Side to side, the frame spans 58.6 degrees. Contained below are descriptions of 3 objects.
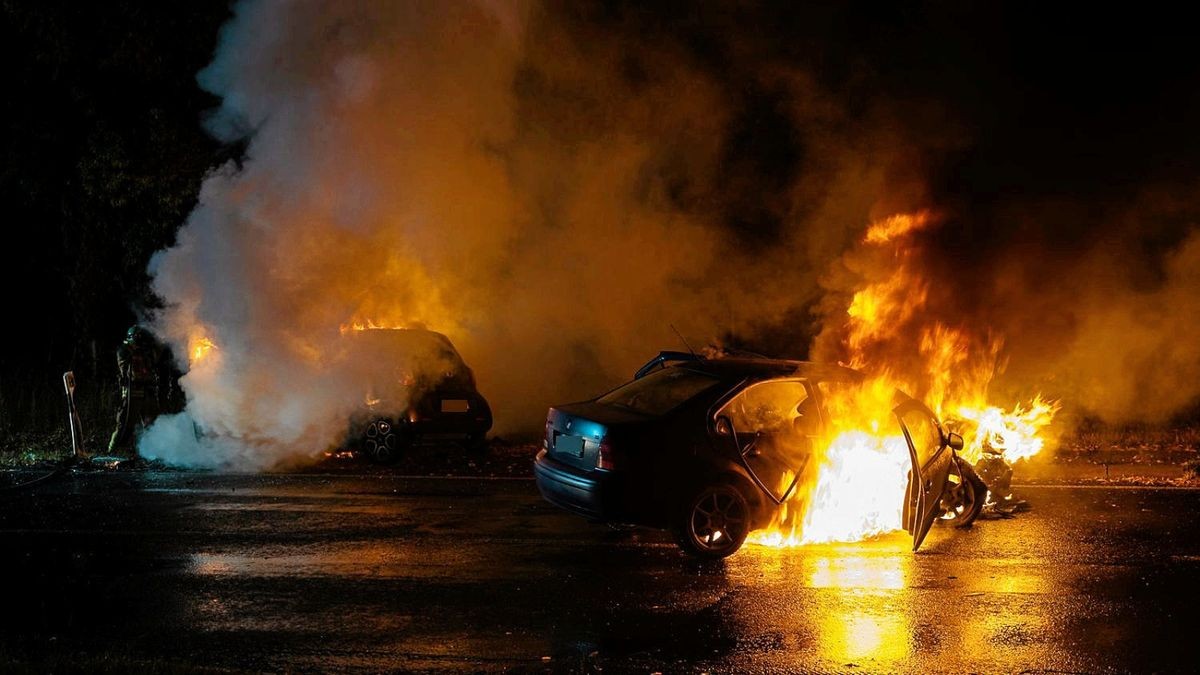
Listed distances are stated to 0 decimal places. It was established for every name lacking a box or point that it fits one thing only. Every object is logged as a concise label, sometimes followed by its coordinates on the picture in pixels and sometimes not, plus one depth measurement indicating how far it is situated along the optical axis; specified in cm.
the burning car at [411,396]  1269
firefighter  1318
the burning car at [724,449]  808
